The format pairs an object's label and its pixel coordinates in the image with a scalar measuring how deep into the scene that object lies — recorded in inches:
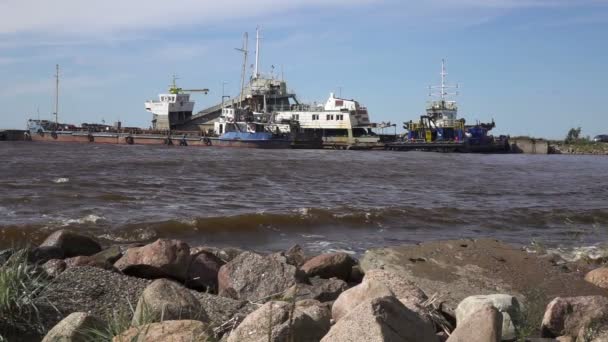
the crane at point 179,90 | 2325.3
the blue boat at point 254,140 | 1868.8
